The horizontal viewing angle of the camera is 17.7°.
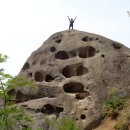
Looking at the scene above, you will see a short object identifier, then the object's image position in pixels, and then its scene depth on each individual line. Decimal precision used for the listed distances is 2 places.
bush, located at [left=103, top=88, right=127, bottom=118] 28.91
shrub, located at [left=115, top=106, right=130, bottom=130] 26.27
